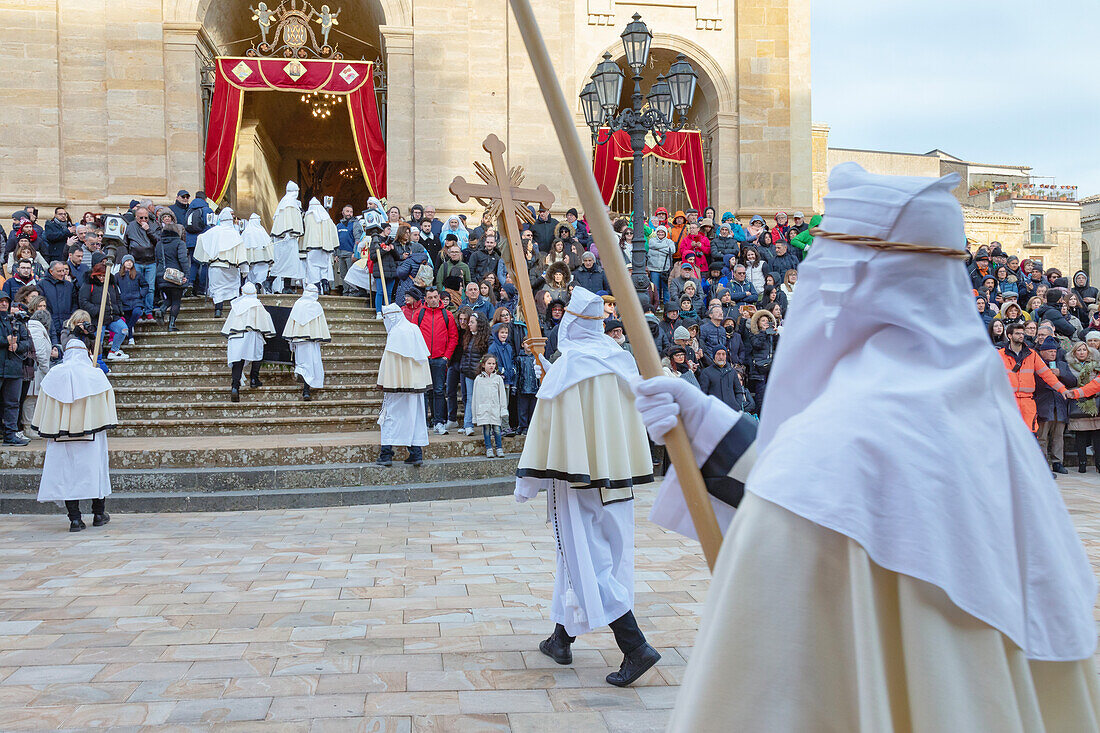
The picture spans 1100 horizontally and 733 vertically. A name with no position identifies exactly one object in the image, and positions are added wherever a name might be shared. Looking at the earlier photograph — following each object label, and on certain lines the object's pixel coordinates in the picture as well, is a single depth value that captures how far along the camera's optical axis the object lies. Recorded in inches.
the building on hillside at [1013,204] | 1633.9
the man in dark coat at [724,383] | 463.5
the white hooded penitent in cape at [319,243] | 639.8
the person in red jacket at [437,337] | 482.3
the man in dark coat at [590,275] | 558.6
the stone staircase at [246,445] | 387.5
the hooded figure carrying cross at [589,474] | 181.0
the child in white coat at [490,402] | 434.6
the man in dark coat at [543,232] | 647.6
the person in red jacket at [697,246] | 658.2
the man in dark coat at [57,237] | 576.2
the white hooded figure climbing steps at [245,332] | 490.6
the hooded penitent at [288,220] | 636.7
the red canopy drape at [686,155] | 866.1
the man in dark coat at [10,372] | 426.6
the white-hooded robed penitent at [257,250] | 614.2
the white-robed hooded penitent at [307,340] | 503.8
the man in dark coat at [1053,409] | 478.3
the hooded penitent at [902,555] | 52.9
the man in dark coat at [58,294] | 491.5
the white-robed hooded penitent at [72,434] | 335.0
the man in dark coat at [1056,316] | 558.6
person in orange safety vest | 465.9
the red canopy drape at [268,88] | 765.9
